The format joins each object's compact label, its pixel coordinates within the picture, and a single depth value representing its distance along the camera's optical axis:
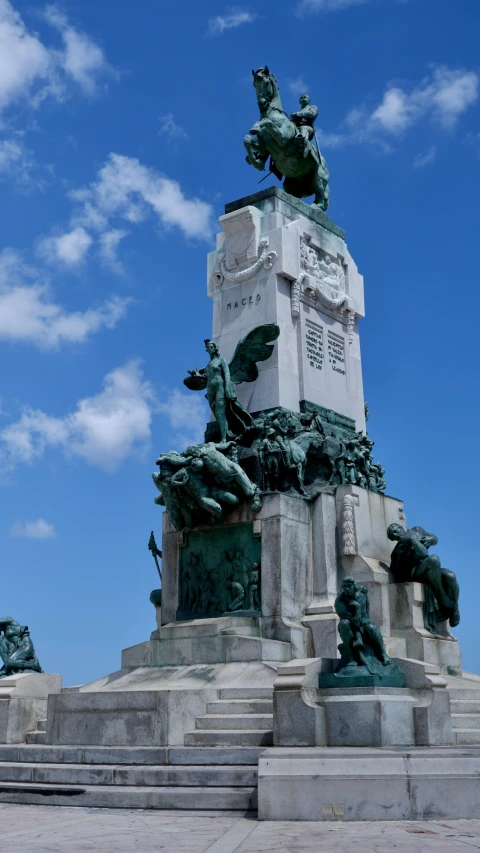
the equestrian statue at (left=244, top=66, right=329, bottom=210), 22.73
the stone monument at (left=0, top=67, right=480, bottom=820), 11.58
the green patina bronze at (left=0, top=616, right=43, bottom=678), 18.95
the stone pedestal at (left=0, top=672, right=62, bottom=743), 16.75
